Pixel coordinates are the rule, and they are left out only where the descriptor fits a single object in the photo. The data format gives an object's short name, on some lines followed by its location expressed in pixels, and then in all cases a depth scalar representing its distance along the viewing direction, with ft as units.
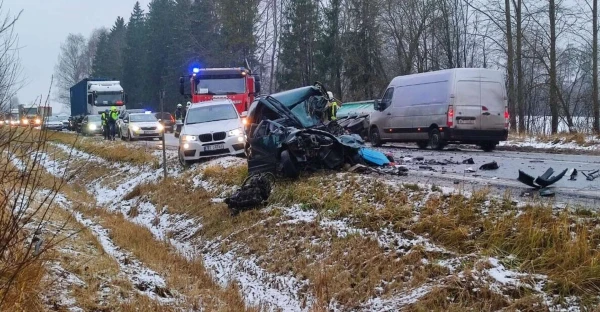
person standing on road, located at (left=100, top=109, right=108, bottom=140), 105.70
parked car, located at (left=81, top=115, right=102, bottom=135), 120.37
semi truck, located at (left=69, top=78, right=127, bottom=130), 124.98
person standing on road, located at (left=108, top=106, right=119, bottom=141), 102.99
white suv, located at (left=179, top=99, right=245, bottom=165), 49.52
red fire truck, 72.54
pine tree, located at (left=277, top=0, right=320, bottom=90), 155.53
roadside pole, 48.11
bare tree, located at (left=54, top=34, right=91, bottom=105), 307.17
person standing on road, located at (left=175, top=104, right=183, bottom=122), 69.26
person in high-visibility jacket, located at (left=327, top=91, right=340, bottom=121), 41.04
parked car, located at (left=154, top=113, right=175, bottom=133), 117.31
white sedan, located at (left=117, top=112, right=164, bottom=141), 92.79
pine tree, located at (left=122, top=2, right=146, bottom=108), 226.58
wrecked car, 34.19
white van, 54.65
